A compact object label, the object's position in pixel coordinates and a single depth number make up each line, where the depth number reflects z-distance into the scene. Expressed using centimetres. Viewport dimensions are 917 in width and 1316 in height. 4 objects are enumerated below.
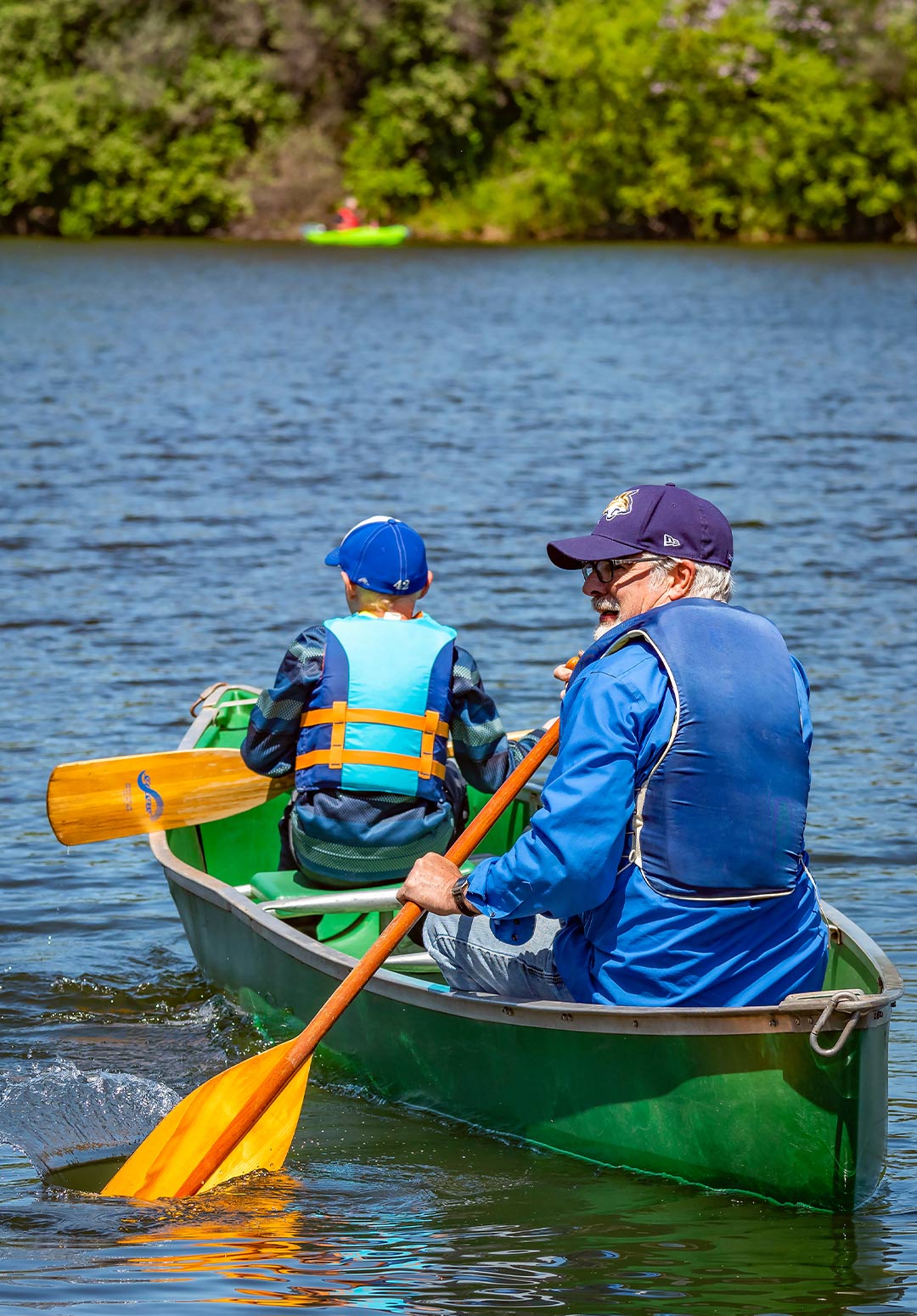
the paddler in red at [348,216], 10081
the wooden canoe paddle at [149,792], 1313
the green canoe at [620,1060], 827
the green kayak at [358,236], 9875
